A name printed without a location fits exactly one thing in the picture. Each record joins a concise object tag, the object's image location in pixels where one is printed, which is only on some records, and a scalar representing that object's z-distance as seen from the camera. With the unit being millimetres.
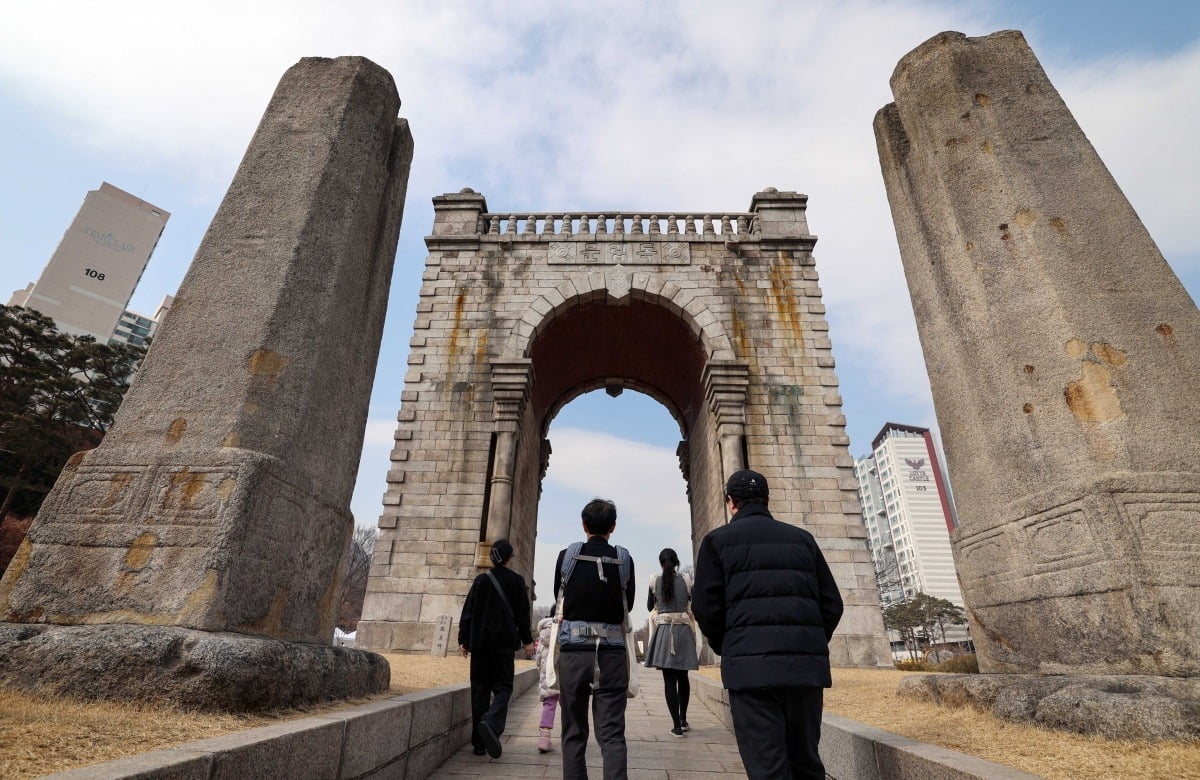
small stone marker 10086
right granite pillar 2938
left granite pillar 2543
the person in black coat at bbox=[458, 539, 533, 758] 4516
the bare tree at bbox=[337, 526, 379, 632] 47500
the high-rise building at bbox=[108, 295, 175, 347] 73625
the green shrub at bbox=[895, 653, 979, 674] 10633
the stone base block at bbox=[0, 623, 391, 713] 2355
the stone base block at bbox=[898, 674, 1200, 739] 2410
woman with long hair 5500
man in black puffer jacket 2438
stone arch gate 10883
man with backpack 3070
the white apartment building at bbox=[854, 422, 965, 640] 80250
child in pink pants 4594
